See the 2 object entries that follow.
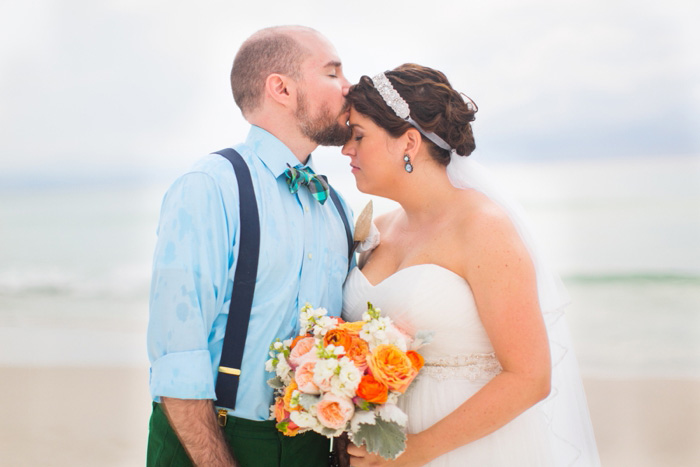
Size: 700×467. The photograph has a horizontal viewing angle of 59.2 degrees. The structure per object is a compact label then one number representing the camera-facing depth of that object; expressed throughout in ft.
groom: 6.39
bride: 6.99
